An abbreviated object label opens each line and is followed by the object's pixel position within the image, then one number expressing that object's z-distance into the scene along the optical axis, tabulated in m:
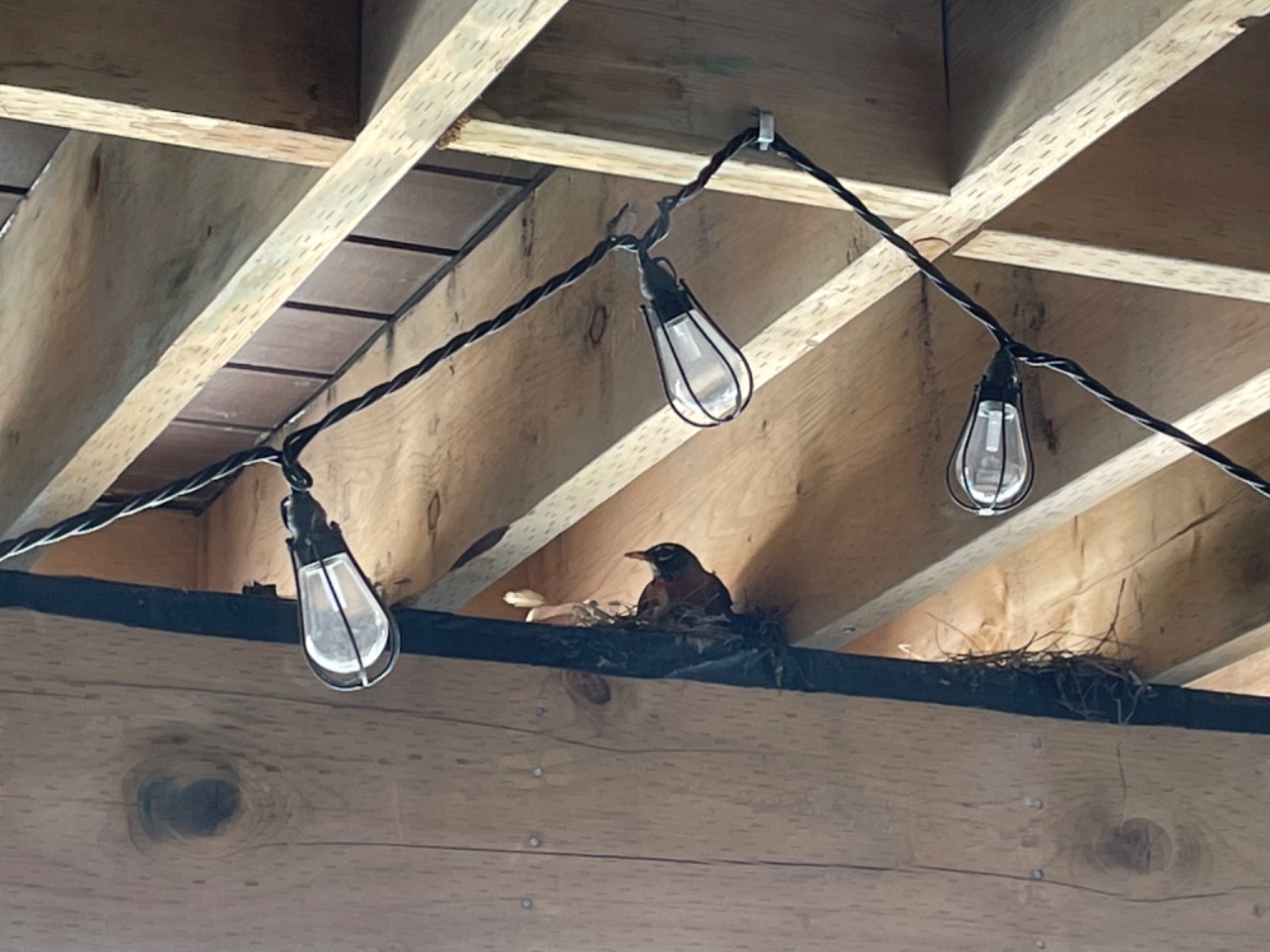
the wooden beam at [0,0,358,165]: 1.37
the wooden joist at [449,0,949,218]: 1.48
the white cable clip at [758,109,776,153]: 1.51
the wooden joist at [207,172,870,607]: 1.82
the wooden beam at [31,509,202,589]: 2.87
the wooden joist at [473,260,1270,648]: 1.90
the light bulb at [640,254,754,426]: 1.47
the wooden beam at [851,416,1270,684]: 2.30
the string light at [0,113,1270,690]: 1.45
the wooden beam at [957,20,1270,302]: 1.64
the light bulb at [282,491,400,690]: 1.49
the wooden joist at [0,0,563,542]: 1.36
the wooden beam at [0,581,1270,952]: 1.90
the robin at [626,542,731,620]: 2.30
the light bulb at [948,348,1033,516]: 1.60
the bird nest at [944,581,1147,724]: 2.36
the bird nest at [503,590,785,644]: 2.25
